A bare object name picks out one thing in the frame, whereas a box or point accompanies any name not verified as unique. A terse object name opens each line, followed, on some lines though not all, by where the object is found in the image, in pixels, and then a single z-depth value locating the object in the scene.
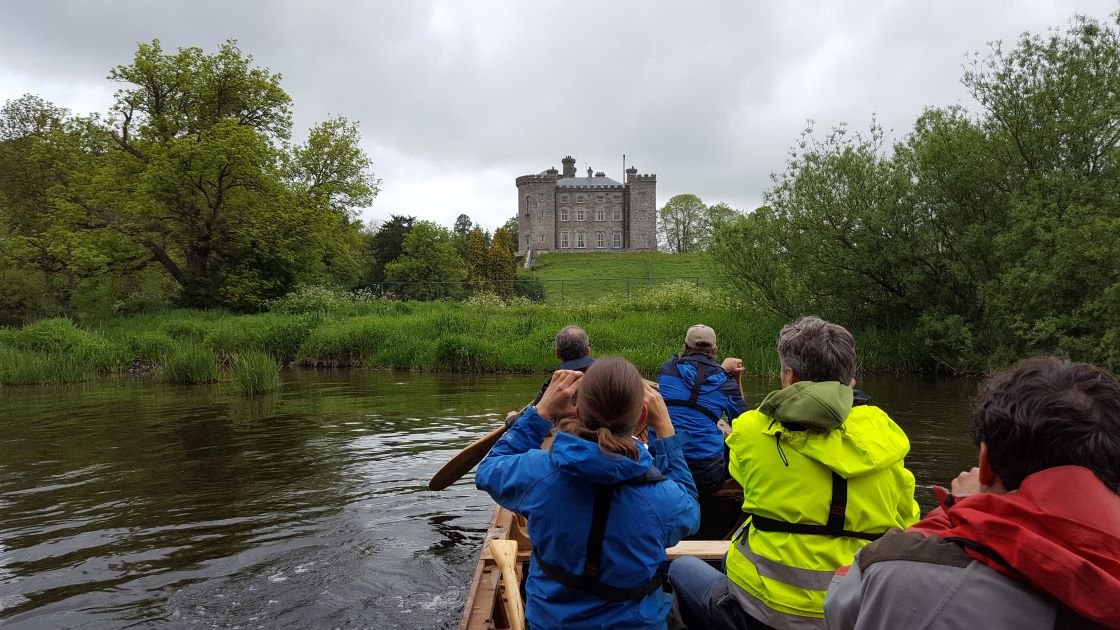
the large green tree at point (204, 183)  29.38
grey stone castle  77.19
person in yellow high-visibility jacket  2.69
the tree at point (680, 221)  82.31
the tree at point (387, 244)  51.12
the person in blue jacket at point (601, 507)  2.44
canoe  3.66
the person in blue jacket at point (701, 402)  5.30
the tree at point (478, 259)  51.44
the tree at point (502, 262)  51.03
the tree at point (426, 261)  46.84
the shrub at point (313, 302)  29.05
